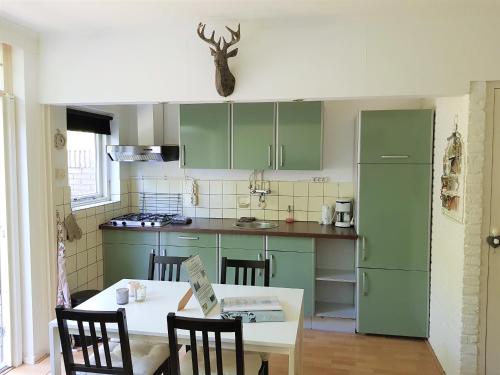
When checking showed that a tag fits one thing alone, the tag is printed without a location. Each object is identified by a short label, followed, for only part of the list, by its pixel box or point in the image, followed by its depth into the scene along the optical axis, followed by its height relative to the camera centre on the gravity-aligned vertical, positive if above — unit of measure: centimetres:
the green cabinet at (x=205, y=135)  390 +32
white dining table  187 -77
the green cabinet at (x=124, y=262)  391 -91
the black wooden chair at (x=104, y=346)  181 -83
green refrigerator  331 -43
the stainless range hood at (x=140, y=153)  390 +14
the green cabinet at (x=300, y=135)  375 +31
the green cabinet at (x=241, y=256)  369 -80
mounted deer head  264 +71
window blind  354 +43
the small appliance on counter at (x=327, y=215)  397 -46
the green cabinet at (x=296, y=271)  362 -92
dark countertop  355 -56
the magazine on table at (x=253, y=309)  205 -74
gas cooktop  385 -51
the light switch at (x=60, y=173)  325 -4
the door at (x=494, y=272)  256 -67
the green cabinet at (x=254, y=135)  382 +31
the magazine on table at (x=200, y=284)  204 -61
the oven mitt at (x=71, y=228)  339 -51
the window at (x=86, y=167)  379 +1
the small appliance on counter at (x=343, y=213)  382 -43
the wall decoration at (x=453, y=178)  265 -7
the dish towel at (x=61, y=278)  318 -87
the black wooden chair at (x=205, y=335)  171 -72
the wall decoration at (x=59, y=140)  321 +22
